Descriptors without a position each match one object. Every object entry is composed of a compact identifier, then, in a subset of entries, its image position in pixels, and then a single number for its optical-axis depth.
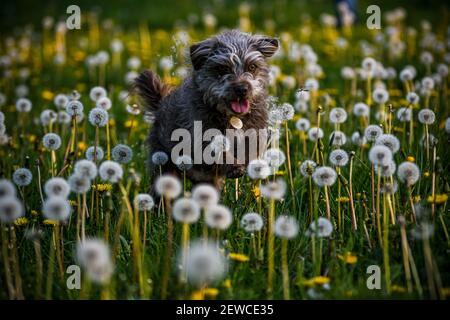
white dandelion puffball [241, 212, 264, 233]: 3.42
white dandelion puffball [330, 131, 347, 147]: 4.69
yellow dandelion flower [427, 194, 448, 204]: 3.66
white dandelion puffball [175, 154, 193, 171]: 4.02
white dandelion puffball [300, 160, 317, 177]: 4.03
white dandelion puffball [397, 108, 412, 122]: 5.16
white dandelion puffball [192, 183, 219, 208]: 2.86
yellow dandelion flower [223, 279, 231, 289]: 3.20
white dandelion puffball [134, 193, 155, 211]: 3.52
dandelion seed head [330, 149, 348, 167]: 4.04
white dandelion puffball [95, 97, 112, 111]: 4.89
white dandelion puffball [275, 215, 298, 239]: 3.09
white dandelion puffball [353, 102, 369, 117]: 5.67
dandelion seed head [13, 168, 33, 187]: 4.00
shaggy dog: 4.40
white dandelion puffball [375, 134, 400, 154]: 3.79
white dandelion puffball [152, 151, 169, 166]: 4.45
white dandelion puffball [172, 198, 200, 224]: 2.79
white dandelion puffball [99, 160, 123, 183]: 3.34
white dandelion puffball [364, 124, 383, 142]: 4.33
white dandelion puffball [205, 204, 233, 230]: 2.84
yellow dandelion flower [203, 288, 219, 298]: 3.12
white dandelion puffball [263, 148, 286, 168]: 4.20
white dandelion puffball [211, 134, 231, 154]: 3.90
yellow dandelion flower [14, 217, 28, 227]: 4.09
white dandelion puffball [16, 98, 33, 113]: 5.86
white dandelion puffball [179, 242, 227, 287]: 2.54
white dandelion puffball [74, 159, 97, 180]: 3.27
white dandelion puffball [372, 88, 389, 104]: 5.66
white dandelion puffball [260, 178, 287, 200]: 3.19
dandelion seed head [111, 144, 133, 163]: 4.21
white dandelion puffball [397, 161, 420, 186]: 3.45
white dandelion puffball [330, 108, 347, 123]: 4.92
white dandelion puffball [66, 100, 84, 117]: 4.35
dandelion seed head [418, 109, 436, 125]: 4.42
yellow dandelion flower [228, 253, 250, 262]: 3.44
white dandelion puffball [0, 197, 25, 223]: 2.82
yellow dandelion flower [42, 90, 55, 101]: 7.97
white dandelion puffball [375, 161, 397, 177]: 3.49
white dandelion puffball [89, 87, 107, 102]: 5.52
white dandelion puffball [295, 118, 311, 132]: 5.32
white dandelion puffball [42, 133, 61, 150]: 4.42
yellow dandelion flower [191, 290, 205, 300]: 3.05
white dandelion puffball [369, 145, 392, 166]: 3.38
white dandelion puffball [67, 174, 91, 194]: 3.21
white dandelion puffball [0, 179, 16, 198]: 2.91
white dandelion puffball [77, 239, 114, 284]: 2.45
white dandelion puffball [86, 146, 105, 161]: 4.17
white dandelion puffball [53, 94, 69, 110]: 6.02
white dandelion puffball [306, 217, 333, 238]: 3.38
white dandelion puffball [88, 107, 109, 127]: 4.31
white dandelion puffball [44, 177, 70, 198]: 3.17
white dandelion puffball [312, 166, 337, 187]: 3.66
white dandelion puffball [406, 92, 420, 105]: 5.12
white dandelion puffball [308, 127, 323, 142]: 4.96
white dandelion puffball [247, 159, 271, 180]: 3.53
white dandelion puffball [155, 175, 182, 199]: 2.95
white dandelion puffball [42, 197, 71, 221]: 2.86
